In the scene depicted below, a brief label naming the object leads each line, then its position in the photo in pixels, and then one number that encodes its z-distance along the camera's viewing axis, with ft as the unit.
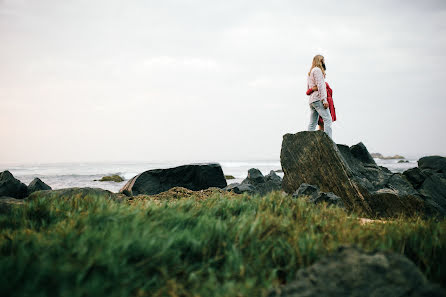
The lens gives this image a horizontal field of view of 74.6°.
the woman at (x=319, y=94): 24.57
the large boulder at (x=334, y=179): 20.29
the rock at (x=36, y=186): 28.45
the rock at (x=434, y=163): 40.68
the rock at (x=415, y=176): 31.22
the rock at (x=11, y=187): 25.58
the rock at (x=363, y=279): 6.43
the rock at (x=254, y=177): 36.42
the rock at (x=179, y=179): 30.04
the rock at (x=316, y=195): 17.02
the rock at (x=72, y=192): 15.65
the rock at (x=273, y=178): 33.98
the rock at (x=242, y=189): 26.91
